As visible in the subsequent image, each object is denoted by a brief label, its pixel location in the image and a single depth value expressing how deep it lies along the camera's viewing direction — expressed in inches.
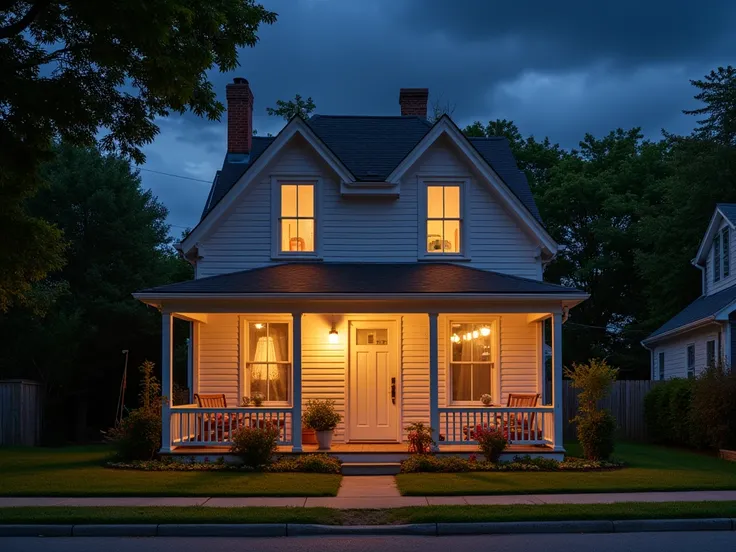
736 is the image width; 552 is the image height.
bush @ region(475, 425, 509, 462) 654.5
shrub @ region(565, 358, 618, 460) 670.5
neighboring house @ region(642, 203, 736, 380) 921.5
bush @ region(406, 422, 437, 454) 664.4
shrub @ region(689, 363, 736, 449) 795.4
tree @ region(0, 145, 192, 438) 1163.3
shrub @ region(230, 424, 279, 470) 636.7
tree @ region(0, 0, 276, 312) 414.9
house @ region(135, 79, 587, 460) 753.6
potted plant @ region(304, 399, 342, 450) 684.7
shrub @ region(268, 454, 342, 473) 629.6
